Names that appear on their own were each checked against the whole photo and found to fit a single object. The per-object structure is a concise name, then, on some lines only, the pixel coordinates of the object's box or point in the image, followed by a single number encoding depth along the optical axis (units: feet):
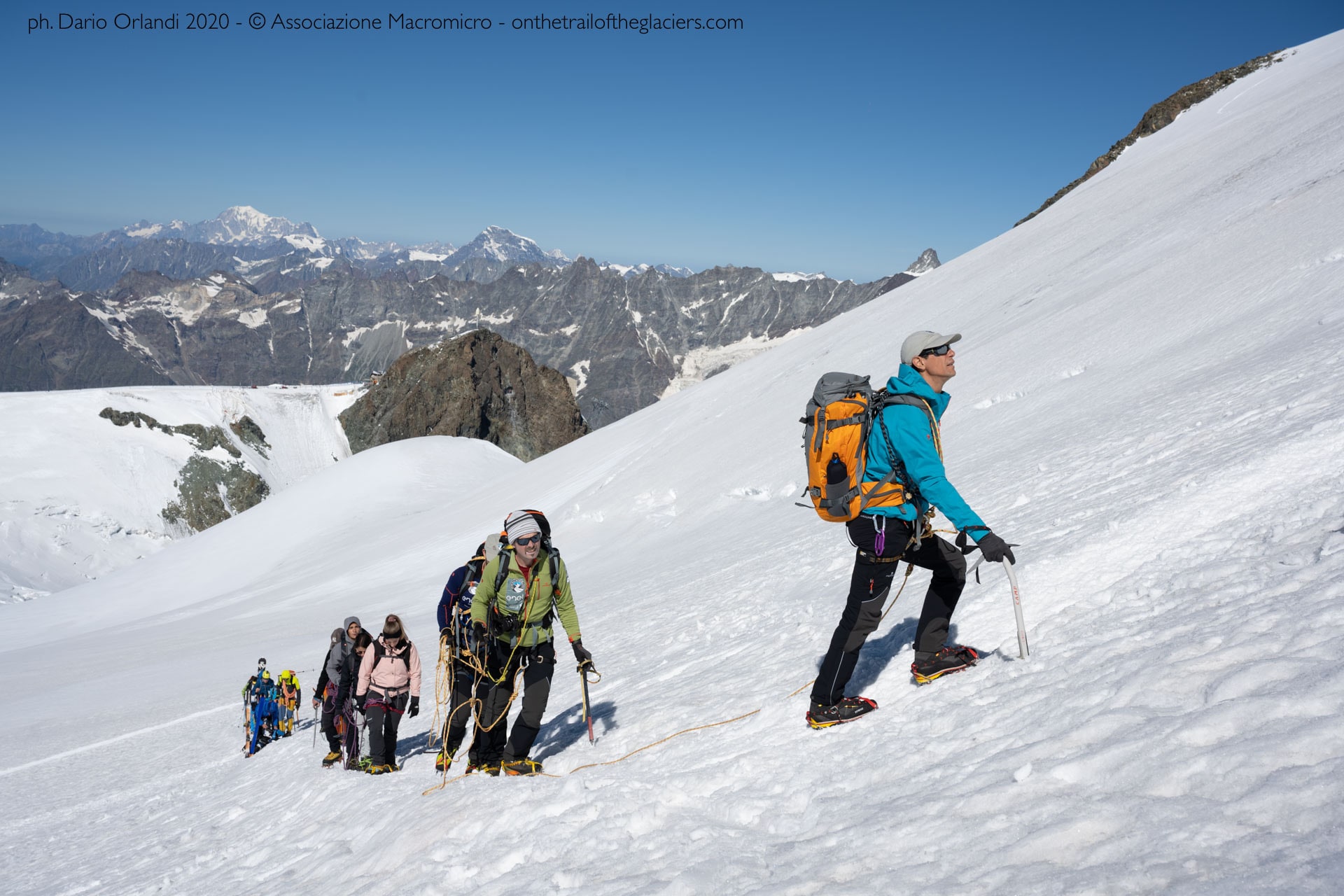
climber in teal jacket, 15.46
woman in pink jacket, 27.89
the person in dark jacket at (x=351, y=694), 29.40
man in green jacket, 20.97
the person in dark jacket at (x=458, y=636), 23.18
